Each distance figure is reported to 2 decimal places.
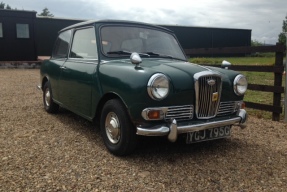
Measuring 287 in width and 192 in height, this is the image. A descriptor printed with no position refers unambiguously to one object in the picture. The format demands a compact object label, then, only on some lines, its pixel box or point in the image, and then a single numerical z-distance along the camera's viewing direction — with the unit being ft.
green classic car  10.38
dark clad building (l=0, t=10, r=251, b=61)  57.82
